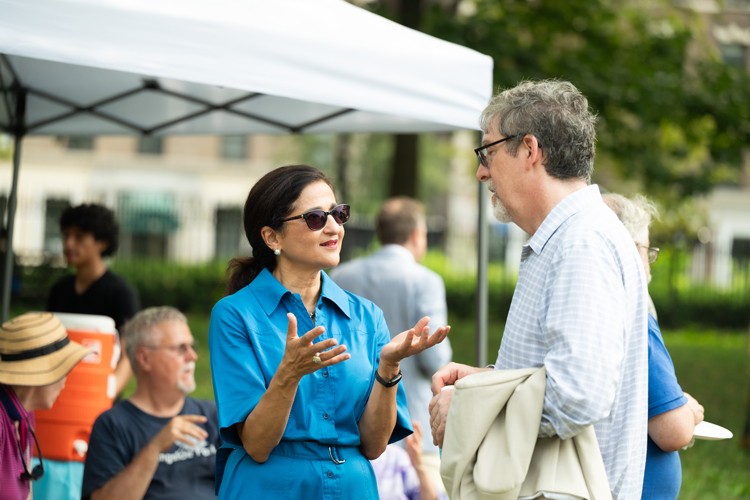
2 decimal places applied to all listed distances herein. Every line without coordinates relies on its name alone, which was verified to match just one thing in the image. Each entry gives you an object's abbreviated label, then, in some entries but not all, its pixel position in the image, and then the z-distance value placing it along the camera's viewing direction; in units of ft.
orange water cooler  30.63
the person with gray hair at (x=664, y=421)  18.94
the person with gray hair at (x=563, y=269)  15.76
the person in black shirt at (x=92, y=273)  37.76
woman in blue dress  18.48
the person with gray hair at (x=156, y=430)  26.04
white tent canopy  22.18
